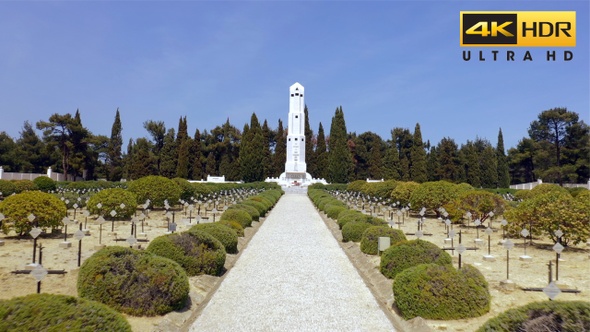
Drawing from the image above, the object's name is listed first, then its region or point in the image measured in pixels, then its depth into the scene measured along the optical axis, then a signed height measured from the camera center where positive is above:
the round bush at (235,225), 15.32 -1.57
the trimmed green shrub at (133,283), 6.95 -1.68
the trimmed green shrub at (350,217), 16.95 -1.37
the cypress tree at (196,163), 67.75 +2.88
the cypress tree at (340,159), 65.94 +3.68
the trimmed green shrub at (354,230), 15.34 -1.68
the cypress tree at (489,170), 64.38 +2.19
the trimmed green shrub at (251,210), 21.27 -1.38
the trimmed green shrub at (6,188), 32.62 -0.70
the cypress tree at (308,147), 73.81 +6.34
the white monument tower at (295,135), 68.56 +7.53
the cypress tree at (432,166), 68.56 +2.92
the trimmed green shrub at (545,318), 3.93 -1.23
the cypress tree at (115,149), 71.88 +5.25
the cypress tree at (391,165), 69.81 +3.09
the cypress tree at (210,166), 75.81 +2.70
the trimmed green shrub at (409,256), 9.18 -1.55
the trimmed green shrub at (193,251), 9.53 -1.58
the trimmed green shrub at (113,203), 20.77 -1.10
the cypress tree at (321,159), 72.31 +3.93
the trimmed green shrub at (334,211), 22.44 -1.46
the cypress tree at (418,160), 66.00 +3.72
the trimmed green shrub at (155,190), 26.05 -0.57
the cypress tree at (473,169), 64.94 +2.40
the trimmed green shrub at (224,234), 12.41 -1.53
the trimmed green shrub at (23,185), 33.40 -0.48
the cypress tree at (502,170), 65.56 +2.32
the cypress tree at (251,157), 66.62 +3.84
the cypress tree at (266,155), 68.59 +4.57
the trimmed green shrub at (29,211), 14.91 -1.13
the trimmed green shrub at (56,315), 3.99 -1.32
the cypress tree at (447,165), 67.12 +3.04
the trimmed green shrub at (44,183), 37.28 -0.33
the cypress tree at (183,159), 65.69 +3.34
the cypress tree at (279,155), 75.31 +4.76
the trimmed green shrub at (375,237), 12.91 -1.60
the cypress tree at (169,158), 69.31 +3.71
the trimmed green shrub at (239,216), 17.55 -1.42
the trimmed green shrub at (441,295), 7.01 -1.81
